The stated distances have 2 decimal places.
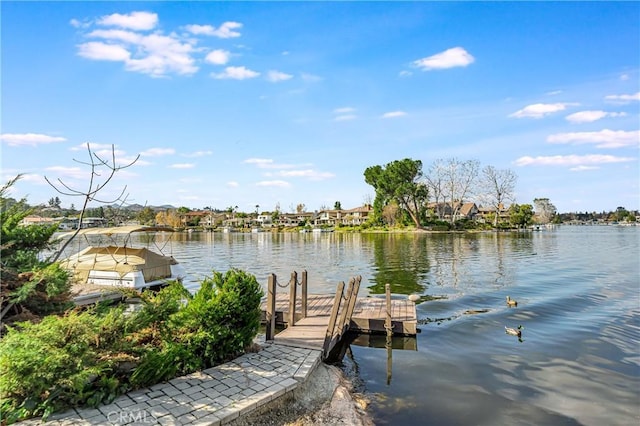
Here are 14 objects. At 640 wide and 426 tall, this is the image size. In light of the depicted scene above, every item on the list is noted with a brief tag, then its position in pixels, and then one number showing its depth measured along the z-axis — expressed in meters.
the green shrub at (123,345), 4.43
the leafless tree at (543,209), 125.50
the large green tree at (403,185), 72.99
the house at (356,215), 107.00
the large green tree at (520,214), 81.12
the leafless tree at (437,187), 78.50
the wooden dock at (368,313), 10.25
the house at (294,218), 125.19
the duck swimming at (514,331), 10.46
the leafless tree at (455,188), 78.00
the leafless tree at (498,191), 80.00
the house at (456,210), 81.26
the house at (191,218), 119.17
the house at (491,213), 91.88
